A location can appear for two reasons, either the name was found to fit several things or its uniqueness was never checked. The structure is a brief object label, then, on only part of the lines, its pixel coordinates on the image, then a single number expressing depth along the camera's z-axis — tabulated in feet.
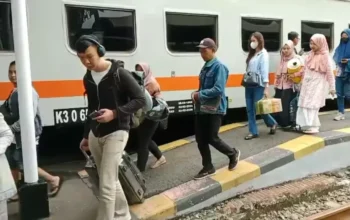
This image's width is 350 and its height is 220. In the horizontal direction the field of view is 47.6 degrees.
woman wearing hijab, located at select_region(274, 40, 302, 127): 20.21
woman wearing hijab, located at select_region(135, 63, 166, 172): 15.16
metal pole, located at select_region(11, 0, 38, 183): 11.87
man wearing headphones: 10.71
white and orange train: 17.03
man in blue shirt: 14.06
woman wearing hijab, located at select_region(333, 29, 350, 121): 22.52
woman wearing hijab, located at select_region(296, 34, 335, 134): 18.48
